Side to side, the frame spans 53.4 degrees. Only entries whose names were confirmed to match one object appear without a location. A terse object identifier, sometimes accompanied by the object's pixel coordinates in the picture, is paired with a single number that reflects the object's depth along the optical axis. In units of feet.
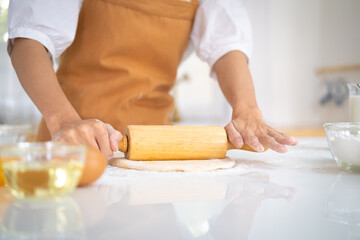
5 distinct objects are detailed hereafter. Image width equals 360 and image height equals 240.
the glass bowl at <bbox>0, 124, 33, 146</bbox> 3.49
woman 2.68
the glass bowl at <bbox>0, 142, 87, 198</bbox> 1.21
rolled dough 2.17
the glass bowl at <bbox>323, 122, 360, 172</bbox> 2.07
